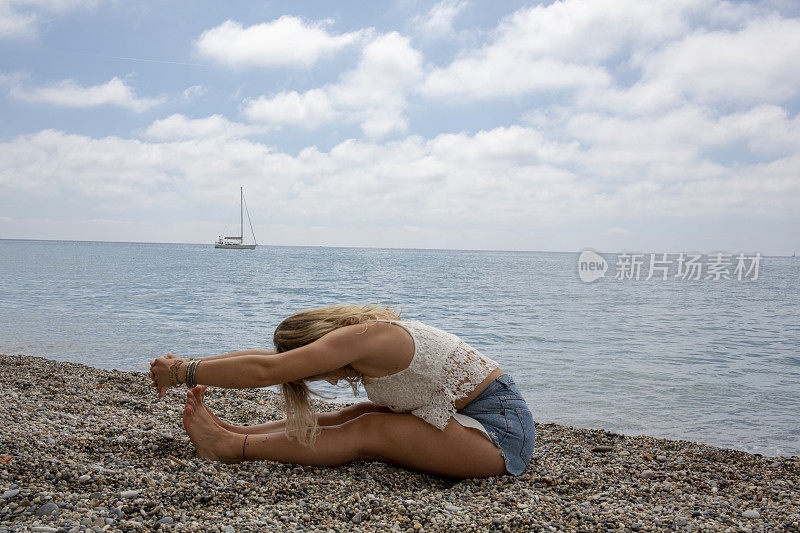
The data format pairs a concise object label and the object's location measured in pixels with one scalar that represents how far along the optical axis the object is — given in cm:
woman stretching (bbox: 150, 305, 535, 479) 312
